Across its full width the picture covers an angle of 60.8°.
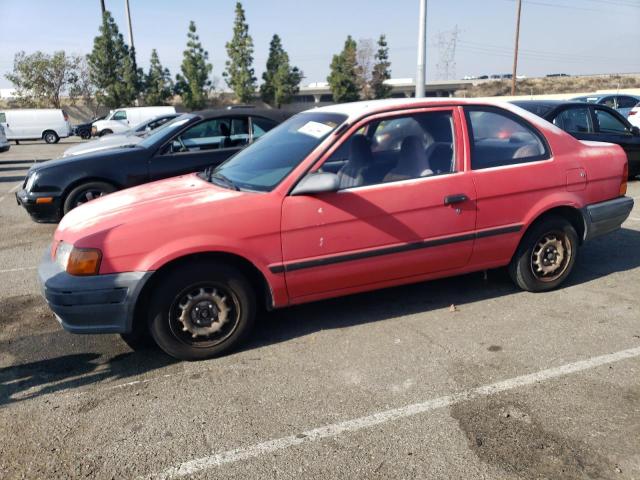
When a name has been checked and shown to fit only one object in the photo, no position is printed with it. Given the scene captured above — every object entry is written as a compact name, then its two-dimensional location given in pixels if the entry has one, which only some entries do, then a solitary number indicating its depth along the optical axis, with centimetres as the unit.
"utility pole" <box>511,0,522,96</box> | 3700
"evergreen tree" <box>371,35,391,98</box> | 6366
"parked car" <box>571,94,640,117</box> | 1912
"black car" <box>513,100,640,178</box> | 871
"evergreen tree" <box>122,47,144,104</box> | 4903
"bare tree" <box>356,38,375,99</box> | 6419
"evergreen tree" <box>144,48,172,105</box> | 5403
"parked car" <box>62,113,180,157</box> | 945
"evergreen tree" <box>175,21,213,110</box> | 5706
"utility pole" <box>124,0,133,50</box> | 3681
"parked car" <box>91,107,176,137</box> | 2941
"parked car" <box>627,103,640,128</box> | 1366
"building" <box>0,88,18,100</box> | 8981
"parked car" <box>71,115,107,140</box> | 3522
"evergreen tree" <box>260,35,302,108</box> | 5981
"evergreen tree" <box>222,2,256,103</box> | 5866
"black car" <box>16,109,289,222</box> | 709
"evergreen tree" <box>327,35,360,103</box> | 6075
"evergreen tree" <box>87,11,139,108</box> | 4862
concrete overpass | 8112
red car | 349
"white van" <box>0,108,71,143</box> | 3144
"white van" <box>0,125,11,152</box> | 1747
